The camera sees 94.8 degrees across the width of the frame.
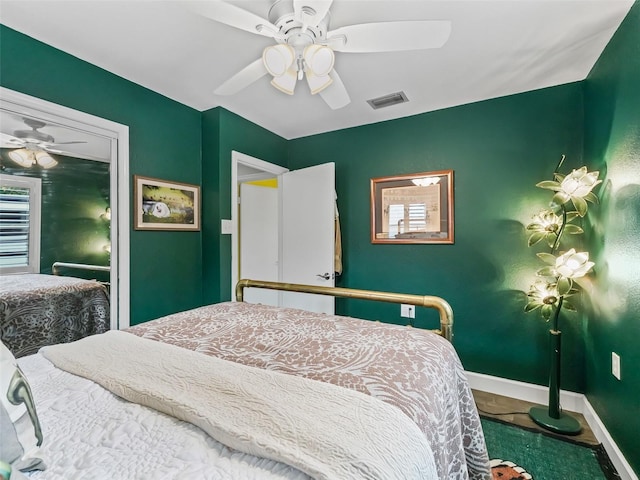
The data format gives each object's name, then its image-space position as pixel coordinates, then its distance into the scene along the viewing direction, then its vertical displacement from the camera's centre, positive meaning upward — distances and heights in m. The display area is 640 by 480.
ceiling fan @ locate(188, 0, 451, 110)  1.21 +0.93
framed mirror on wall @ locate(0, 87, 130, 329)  1.70 +0.46
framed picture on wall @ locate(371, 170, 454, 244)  2.65 +0.32
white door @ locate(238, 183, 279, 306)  3.84 +0.06
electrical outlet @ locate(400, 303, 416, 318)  2.74 -0.65
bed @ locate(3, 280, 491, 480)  0.61 -0.43
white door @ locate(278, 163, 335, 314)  2.94 +0.10
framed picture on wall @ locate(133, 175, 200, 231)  2.27 +0.31
